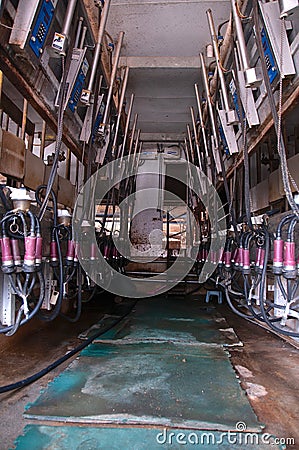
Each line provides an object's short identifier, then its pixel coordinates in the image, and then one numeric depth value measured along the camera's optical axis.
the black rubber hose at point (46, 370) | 1.73
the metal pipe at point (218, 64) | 2.29
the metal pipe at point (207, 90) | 2.78
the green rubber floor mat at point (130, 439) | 1.28
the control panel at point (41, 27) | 1.60
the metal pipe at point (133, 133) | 4.07
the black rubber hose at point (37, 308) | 1.54
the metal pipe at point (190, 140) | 4.31
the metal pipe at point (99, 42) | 2.10
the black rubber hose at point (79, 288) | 2.40
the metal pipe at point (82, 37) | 2.21
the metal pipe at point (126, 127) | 3.44
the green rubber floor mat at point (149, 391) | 1.46
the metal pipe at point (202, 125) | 3.19
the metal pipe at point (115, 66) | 2.60
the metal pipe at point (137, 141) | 4.48
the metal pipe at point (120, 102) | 2.96
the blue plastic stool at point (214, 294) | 4.26
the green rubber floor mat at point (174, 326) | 2.71
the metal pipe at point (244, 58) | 1.80
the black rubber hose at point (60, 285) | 1.98
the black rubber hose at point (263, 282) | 1.80
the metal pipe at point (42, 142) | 3.55
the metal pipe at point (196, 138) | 3.74
